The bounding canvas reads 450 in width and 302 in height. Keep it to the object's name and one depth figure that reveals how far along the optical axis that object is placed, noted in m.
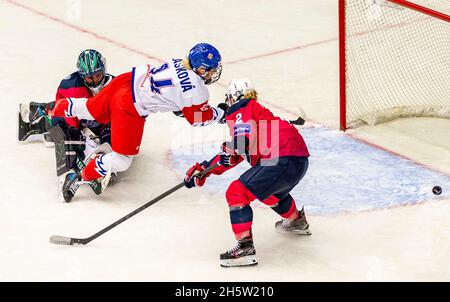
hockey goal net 13.27
